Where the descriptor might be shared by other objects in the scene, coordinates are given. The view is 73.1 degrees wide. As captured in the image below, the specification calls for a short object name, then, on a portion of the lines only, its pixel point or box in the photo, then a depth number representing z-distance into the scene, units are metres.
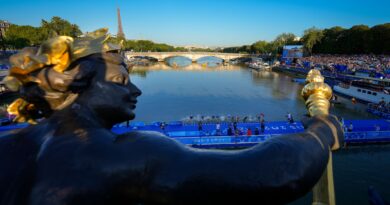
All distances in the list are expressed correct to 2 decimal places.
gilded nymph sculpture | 0.92
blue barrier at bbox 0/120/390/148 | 12.91
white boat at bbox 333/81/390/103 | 23.39
